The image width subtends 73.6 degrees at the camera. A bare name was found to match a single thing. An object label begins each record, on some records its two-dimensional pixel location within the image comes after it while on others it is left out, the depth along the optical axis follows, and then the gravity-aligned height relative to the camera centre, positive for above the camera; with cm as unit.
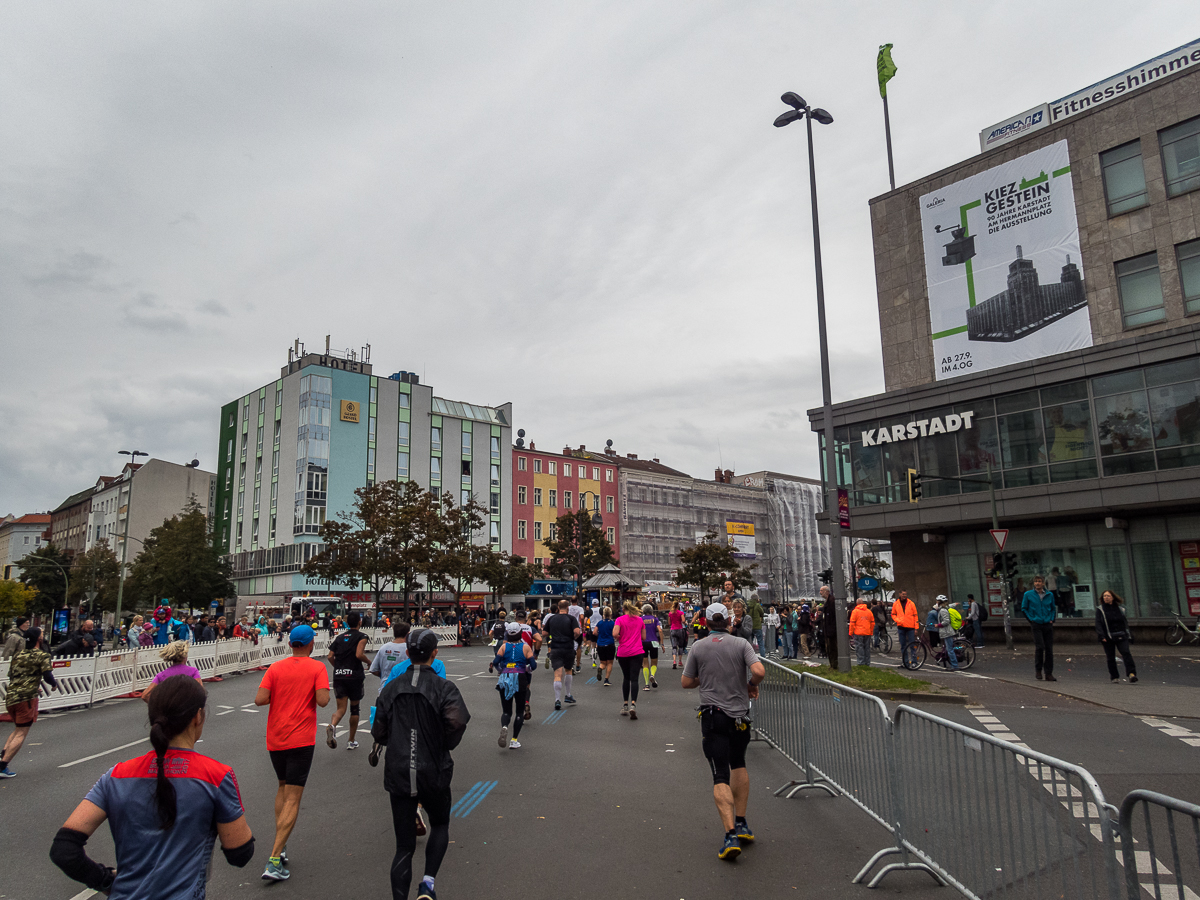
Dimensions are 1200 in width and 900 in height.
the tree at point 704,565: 5879 +84
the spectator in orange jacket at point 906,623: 1845 -119
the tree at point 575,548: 7256 +285
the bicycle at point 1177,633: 2372 -203
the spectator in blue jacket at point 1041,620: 1585 -102
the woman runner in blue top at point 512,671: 1028 -116
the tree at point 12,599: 4947 -30
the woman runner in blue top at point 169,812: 298 -82
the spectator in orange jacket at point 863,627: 1830 -123
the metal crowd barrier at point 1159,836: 287 -101
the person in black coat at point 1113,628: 1506 -117
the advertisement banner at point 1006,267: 3038 +1199
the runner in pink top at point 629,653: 1302 -121
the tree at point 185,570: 5844 +149
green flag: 4119 +2573
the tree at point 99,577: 6950 +134
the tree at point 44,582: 7475 +113
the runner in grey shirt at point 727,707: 609 -102
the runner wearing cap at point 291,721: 593 -100
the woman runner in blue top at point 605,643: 1681 -133
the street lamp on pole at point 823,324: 1777 +579
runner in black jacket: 488 -99
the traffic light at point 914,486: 2389 +254
